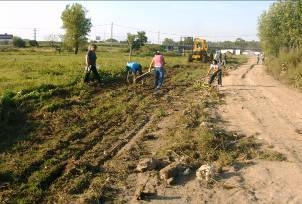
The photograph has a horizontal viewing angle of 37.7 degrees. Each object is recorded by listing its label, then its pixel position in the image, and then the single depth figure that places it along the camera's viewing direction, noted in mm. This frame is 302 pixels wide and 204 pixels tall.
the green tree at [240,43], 132150
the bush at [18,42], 64188
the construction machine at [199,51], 39656
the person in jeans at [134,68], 18875
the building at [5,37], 82625
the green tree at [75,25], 56344
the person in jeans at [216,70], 19662
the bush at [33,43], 66750
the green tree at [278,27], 27027
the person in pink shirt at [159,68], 18281
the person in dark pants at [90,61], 17453
